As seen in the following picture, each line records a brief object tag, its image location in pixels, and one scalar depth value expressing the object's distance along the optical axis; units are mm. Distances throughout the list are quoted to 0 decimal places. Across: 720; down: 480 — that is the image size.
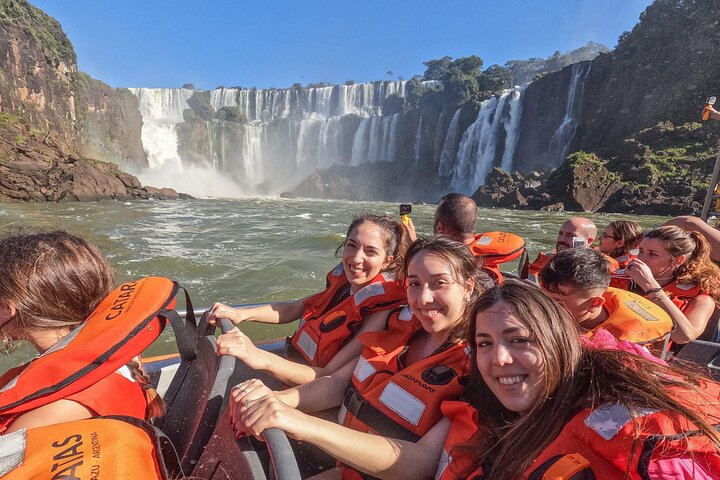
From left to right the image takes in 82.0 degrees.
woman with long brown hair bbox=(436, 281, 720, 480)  860
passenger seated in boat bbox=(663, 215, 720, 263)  2927
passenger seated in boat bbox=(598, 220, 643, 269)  3898
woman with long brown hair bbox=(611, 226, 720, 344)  2666
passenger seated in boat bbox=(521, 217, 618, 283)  3710
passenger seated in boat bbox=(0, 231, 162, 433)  1229
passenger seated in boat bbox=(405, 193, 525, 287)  2875
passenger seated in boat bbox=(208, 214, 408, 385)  1949
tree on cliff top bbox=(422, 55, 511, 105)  47891
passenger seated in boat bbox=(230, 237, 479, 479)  1232
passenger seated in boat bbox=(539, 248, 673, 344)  1942
